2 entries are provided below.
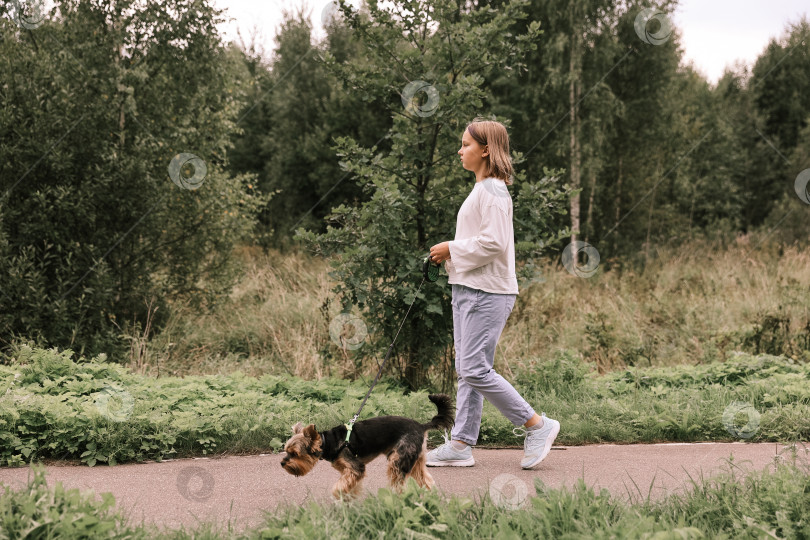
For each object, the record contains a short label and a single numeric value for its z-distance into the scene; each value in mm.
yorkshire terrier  3230
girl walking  3873
